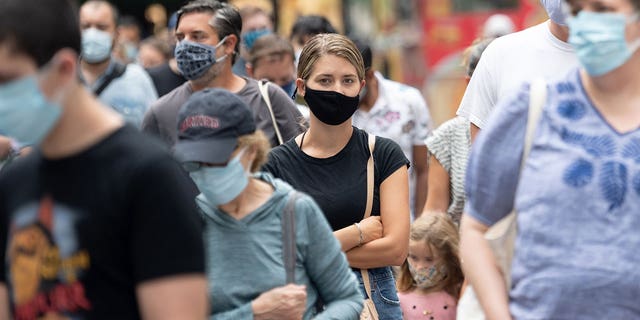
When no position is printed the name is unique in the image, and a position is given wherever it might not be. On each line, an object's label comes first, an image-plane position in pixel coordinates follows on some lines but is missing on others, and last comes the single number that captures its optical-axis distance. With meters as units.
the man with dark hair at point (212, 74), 13.51
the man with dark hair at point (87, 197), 6.08
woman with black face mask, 10.80
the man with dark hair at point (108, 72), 17.25
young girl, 12.77
